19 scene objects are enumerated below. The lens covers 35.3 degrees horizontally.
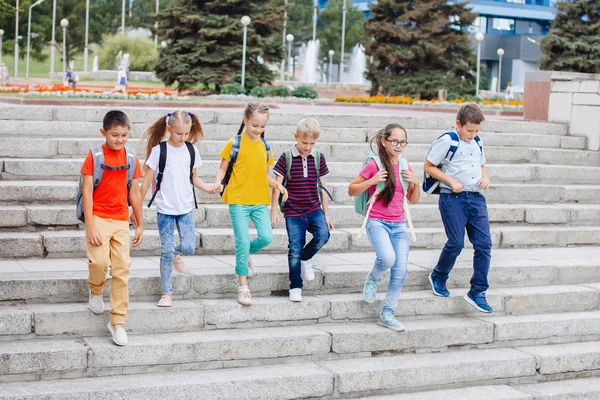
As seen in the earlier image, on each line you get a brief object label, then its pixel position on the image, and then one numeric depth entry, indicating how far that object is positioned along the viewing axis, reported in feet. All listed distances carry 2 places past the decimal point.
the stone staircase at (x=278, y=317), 21.43
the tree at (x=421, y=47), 124.16
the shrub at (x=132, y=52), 217.77
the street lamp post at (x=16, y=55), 201.72
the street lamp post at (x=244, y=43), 98.30
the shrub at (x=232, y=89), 90.05
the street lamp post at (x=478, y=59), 121.02
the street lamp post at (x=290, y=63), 236.14
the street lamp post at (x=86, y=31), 215.59
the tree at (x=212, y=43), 102.01
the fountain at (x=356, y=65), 245.45
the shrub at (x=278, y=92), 92.38
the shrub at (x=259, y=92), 88.93
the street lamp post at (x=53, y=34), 212.89
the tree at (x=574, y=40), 124.67
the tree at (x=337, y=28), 241.76
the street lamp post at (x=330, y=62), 239.21
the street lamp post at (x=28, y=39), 207.51
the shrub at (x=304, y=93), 93.15
